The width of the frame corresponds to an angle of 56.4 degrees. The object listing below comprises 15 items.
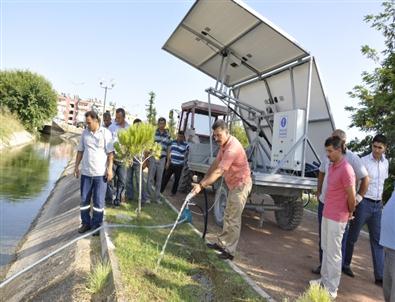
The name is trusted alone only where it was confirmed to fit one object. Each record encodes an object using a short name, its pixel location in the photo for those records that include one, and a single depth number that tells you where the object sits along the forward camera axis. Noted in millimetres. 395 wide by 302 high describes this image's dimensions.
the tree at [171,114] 13173
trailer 6766
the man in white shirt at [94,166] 5832
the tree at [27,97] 40500
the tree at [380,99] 10875
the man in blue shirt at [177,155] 9609
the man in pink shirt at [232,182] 5094
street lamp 35938
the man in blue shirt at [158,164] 8430
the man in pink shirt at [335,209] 4102
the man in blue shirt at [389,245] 2953
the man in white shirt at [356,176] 4672
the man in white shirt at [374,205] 5059
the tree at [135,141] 6352
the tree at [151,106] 52875
